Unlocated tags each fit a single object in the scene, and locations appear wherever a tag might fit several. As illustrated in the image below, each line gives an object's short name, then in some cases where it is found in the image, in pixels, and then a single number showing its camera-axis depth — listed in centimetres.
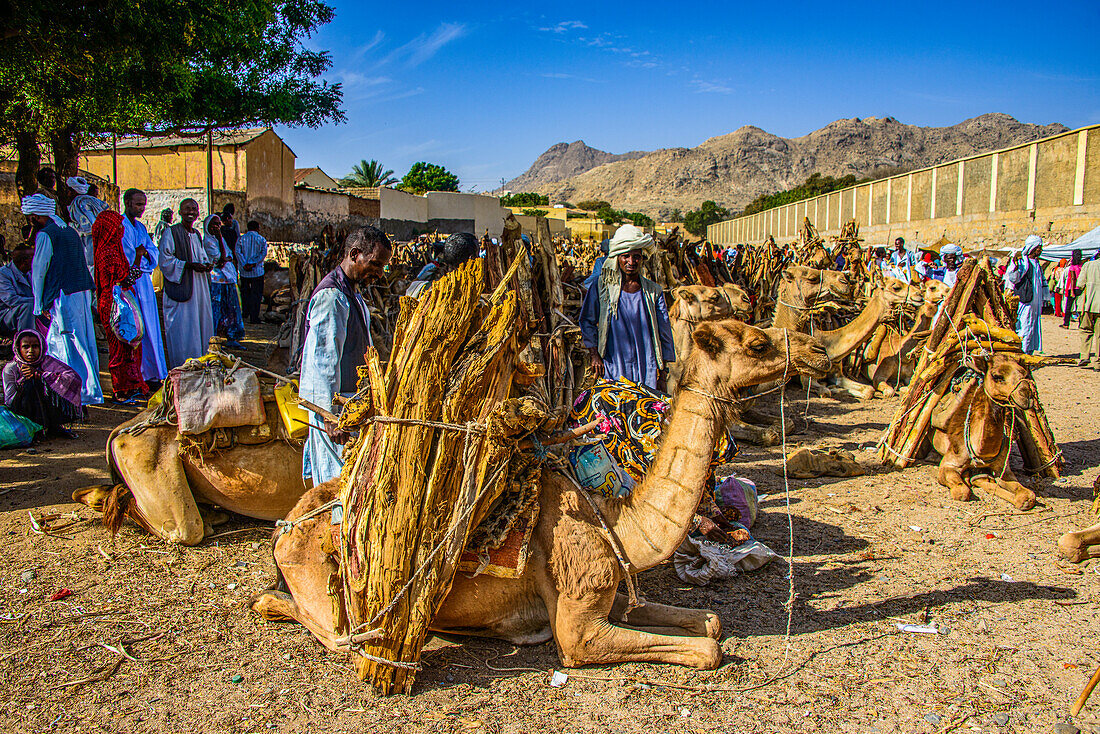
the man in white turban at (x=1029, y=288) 1227
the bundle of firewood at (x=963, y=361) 585
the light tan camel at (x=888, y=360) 1012
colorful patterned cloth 420
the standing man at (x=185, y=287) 838
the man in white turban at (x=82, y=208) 777
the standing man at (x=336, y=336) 372
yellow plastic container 416
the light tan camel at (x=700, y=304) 507
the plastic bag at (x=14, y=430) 597
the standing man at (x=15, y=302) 670
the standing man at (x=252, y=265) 1355
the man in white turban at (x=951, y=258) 1162
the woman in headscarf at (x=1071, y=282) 1549
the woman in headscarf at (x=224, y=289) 1107
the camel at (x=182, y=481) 429
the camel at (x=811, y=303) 953
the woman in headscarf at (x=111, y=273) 718
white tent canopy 1384
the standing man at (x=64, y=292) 649
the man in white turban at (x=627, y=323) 555
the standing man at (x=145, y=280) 762
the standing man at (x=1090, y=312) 1157
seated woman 619
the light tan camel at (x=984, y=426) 569
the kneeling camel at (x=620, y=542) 302
